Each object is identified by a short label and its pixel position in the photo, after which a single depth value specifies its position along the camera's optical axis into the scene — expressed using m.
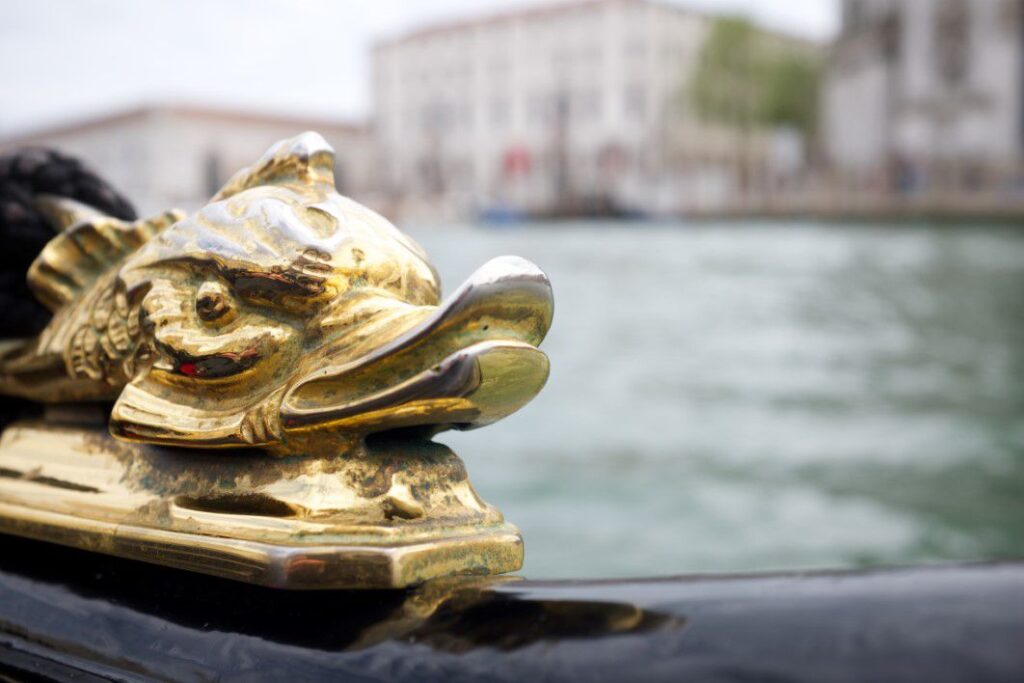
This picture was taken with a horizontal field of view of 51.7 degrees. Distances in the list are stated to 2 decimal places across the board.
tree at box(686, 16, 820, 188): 26.69
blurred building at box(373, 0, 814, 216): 23.27
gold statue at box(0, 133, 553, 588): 0.41
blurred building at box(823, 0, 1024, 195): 16.88
